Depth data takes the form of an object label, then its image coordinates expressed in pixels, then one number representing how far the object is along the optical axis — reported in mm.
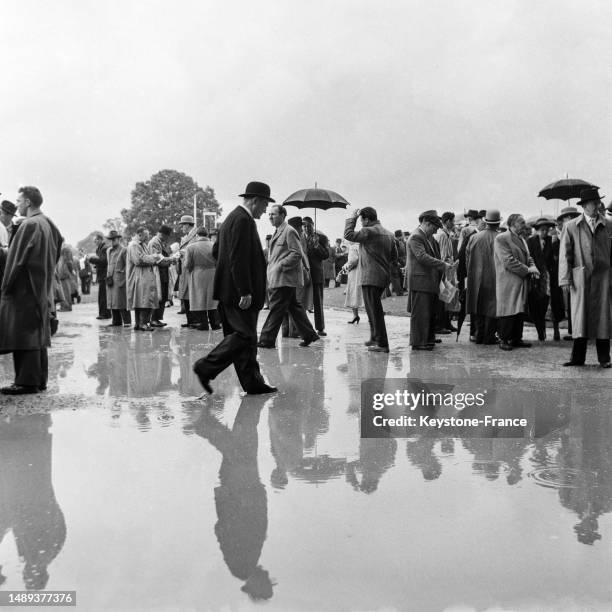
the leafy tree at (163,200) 67938
